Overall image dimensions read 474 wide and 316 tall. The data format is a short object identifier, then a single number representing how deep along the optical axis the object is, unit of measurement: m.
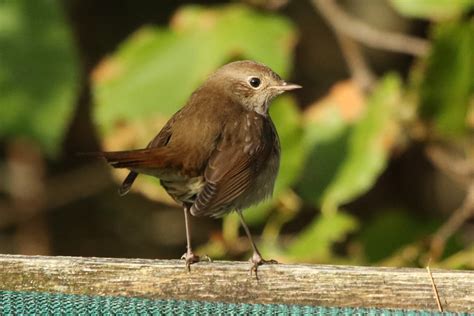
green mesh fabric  5.87
